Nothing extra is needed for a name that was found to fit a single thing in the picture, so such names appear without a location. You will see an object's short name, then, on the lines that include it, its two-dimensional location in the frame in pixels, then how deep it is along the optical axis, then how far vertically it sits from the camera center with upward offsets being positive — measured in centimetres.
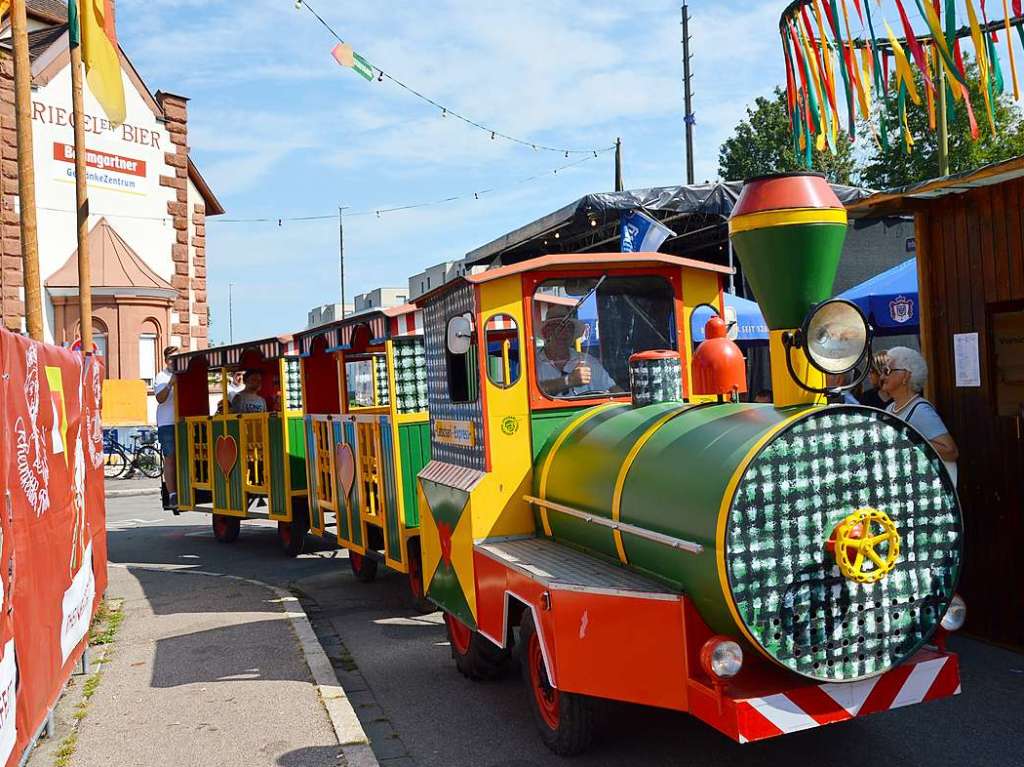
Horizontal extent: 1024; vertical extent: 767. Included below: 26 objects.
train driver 539 +13
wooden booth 584 +12
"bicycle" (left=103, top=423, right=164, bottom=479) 2180 -109
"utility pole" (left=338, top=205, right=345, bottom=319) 5050 +721
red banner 373 -56
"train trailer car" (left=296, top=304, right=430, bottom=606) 767 -36
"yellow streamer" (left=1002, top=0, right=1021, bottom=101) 618 +215
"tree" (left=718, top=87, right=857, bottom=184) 3806 +932
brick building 2344 +489
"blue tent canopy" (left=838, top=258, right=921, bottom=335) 903 +63
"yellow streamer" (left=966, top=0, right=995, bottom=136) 629 +216
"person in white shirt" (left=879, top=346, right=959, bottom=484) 531 -14
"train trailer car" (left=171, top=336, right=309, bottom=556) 1088 -43
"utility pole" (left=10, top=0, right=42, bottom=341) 838 +206
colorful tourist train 371 -51
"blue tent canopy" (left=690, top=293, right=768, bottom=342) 1056 +61
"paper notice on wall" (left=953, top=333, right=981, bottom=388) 610 +5
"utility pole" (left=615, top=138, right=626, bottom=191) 2609 +583
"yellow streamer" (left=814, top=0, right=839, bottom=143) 737 +243
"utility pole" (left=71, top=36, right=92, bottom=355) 1133 +252
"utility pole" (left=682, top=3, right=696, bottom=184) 2457 +728
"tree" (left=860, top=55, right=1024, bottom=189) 2580 +651
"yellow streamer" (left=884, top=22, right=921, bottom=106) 707 +224
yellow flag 1052 +377
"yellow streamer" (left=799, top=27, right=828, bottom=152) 759 +231
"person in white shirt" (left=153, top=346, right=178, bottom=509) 1294 -34
